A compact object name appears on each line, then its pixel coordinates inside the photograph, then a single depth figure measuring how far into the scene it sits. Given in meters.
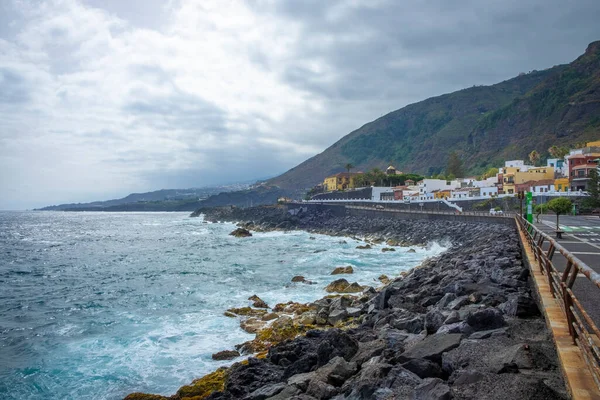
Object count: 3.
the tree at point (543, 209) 44.83
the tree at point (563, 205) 42.88
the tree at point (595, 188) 43.44
